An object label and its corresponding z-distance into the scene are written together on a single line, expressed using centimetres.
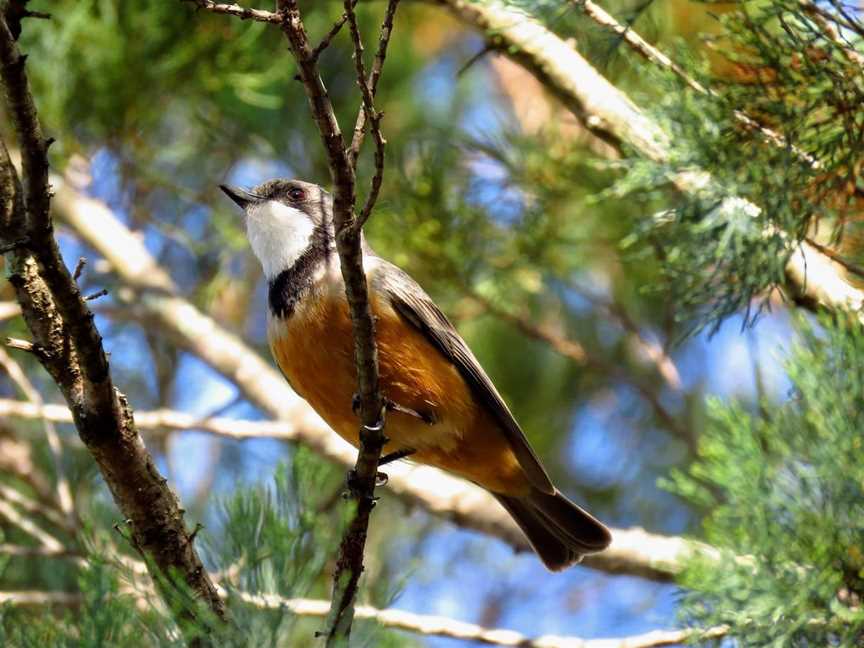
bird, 793
